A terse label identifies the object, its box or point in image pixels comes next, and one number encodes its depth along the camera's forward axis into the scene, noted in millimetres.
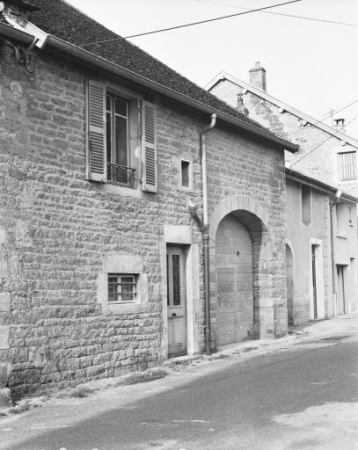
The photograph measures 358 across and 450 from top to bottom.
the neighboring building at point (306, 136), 23828
